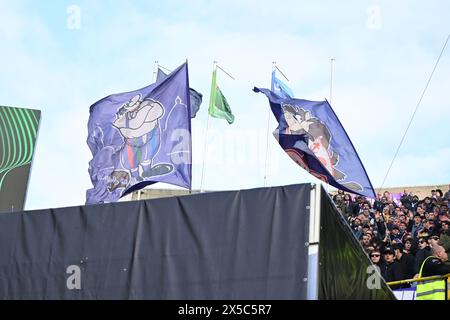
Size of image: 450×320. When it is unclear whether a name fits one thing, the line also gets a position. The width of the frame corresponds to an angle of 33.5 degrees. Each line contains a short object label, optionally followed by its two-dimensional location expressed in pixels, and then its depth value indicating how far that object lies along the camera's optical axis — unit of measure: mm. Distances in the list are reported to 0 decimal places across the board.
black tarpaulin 6875
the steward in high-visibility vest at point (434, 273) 11805
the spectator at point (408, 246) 15133
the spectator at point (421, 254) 14430
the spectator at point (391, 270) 14617
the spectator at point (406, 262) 14539
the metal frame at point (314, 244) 6598
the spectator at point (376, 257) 14086
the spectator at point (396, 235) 17797
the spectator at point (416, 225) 18000
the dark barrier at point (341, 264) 6902
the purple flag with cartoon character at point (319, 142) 15469
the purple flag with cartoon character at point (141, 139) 13625
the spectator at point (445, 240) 15164
